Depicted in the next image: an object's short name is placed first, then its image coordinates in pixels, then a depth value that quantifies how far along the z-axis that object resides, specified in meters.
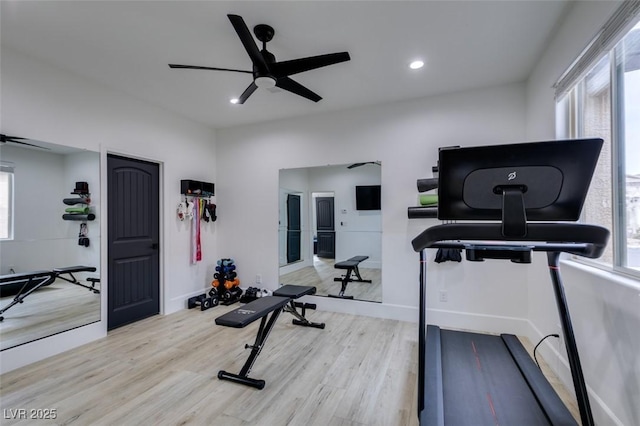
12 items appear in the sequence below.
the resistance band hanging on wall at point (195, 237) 4.33
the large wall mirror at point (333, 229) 3.83
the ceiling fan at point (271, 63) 2.10
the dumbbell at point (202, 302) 4.05
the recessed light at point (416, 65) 2.79
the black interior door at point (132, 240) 3.37
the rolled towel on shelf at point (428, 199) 3.18
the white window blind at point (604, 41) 1.46
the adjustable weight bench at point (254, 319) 2.20
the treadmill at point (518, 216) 1.08
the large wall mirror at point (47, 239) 2.57
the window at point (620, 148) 1.58
